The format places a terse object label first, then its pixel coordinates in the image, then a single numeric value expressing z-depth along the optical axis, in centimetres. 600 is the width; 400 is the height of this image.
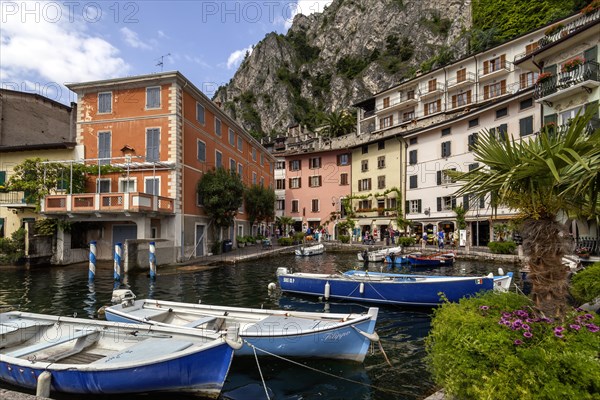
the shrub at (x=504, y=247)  2877
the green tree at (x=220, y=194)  3047
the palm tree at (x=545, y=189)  537
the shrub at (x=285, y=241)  4294
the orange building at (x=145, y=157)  2627
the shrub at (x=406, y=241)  3616
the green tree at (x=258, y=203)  4154
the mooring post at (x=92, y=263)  2139
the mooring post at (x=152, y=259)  2250
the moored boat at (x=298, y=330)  837
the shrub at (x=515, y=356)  388
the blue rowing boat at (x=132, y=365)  654
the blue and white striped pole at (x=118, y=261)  2180
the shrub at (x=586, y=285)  957
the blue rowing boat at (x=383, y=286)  1361
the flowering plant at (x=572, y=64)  2452
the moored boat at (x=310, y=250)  3542
